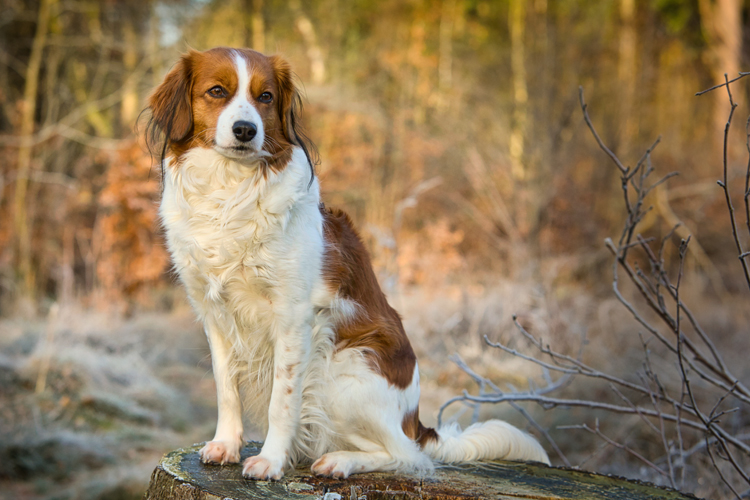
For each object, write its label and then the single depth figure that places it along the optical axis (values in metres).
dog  2.33
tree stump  2.08
